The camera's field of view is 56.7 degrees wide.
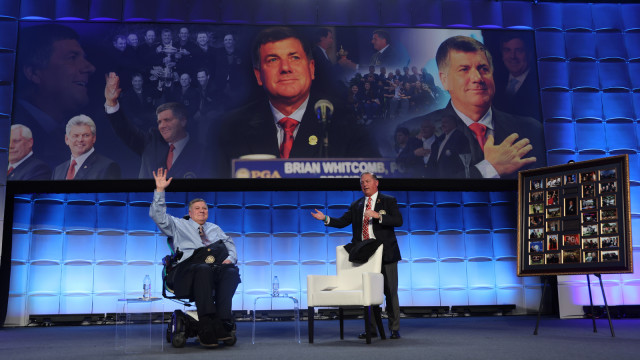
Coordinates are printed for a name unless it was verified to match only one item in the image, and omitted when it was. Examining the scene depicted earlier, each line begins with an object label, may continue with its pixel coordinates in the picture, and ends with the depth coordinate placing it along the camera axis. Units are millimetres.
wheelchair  4125
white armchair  4320
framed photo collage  4625
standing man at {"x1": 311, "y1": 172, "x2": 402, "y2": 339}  4695
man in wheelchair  4016
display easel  4469
